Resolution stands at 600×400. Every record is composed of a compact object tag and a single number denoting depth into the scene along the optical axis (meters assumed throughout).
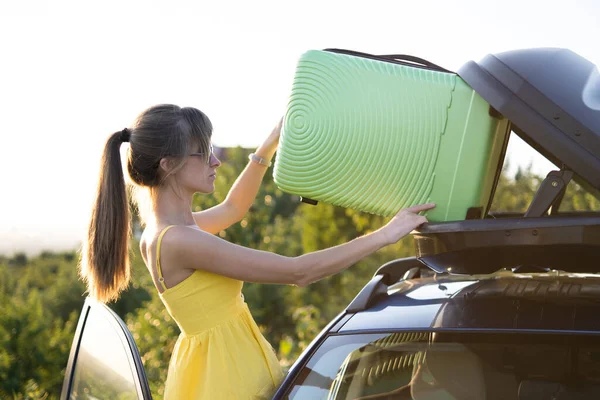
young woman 2.15
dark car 2.00
